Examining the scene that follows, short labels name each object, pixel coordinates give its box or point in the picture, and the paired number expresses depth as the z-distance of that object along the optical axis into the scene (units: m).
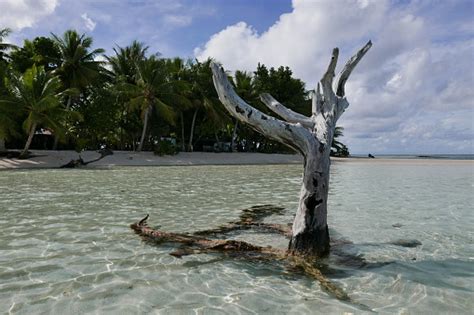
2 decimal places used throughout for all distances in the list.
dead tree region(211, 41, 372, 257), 4.76
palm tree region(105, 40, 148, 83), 35.69
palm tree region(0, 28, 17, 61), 28.30
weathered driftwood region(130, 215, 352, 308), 4.24
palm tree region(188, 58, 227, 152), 36.38
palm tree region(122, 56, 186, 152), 31.66
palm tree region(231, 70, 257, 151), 39.59
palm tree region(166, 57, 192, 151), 33.53
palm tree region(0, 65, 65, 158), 23.56
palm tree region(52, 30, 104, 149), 30.67
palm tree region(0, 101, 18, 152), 22.73
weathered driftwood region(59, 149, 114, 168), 24.14
